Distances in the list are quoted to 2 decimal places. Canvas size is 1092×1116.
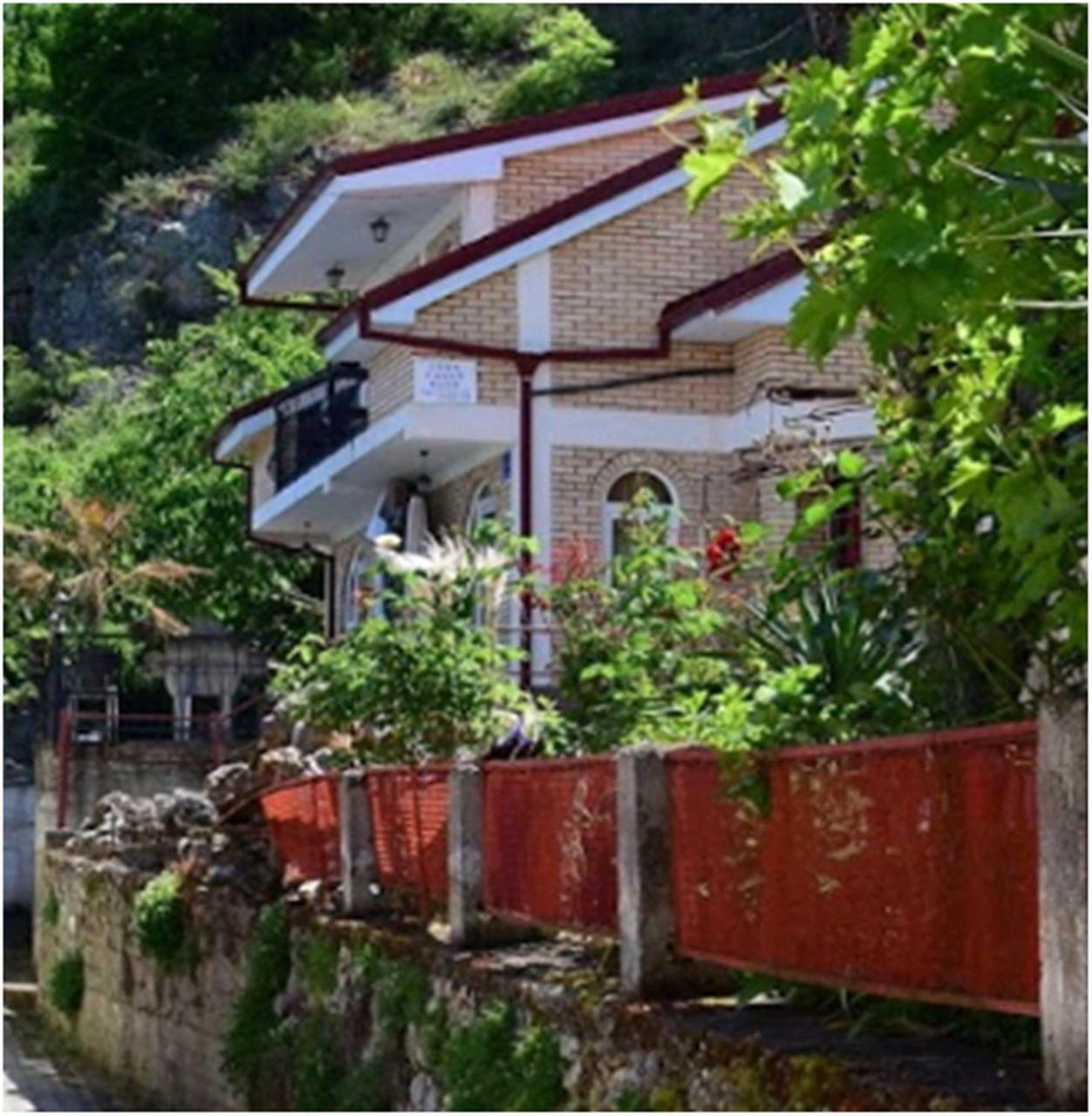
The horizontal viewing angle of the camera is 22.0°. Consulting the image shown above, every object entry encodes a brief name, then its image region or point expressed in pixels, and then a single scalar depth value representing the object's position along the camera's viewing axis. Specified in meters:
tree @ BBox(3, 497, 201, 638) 45.72
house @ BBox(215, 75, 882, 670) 23.45
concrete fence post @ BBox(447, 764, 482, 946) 13.67
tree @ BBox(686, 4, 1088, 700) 6.41
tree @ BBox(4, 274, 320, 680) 46.38
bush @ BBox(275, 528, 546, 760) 17.59
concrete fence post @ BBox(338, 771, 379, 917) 16.11
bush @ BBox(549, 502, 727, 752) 14.97
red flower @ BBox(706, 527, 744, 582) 14.96
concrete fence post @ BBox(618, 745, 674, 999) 10.84
